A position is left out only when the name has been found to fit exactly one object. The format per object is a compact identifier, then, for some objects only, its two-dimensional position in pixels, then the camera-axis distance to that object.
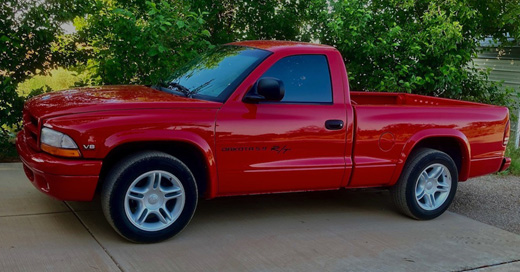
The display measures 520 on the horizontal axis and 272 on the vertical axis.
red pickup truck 4.61
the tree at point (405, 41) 9.22
